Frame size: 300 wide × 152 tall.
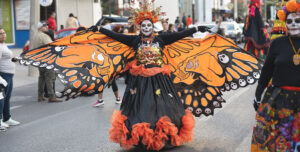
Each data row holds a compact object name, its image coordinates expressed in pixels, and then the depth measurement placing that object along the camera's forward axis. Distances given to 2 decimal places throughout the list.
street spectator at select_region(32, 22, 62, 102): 10.21
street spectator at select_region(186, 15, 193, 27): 29.14
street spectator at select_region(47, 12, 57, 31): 15.40
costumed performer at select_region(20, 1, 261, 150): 5.45
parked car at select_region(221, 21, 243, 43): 30.97
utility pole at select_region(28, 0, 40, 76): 14.58
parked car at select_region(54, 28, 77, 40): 15.11
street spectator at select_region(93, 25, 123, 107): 9.32
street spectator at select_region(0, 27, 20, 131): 7.47
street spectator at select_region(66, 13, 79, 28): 16.09
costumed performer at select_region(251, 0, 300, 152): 3.81
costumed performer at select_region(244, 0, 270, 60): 10.91
